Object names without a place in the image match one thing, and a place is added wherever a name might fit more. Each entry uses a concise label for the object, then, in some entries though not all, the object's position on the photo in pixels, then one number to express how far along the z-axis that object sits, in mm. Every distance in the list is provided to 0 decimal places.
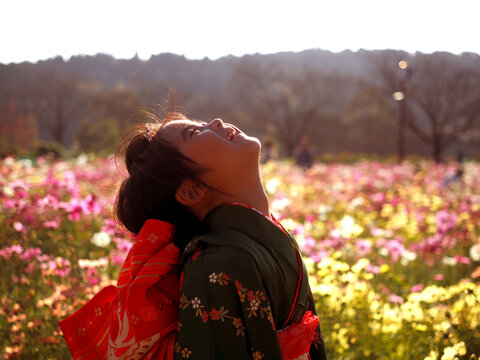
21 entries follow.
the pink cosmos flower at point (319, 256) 3121
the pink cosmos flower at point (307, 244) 3398
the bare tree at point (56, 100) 42031
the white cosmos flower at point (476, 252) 3782
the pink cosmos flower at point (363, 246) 3542
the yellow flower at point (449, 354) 1732
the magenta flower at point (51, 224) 3152
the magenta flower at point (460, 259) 3833
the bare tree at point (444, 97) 24641
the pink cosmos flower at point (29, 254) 2953
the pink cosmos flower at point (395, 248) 3846
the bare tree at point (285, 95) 37250
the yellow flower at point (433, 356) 1893
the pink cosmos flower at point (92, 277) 2783
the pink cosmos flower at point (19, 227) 2930
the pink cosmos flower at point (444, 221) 4594
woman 1265
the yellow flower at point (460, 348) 1837
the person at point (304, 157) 14070
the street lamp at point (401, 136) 17336
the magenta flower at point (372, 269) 2968
